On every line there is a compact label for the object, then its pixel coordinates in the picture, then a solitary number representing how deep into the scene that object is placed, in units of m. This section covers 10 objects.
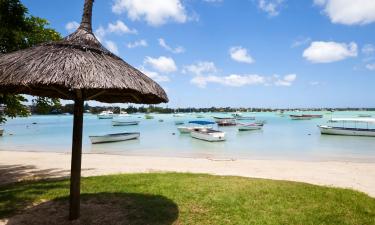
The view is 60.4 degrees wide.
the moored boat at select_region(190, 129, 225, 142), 37.22
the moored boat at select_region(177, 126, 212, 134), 49.43
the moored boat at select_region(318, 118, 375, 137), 43.10
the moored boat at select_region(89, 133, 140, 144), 36.03
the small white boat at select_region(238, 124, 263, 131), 57.12
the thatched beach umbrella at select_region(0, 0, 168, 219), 5.31
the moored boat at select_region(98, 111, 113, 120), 151.62
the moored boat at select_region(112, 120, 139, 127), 82.31
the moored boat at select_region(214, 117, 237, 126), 75.31
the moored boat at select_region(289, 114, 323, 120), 110.50
